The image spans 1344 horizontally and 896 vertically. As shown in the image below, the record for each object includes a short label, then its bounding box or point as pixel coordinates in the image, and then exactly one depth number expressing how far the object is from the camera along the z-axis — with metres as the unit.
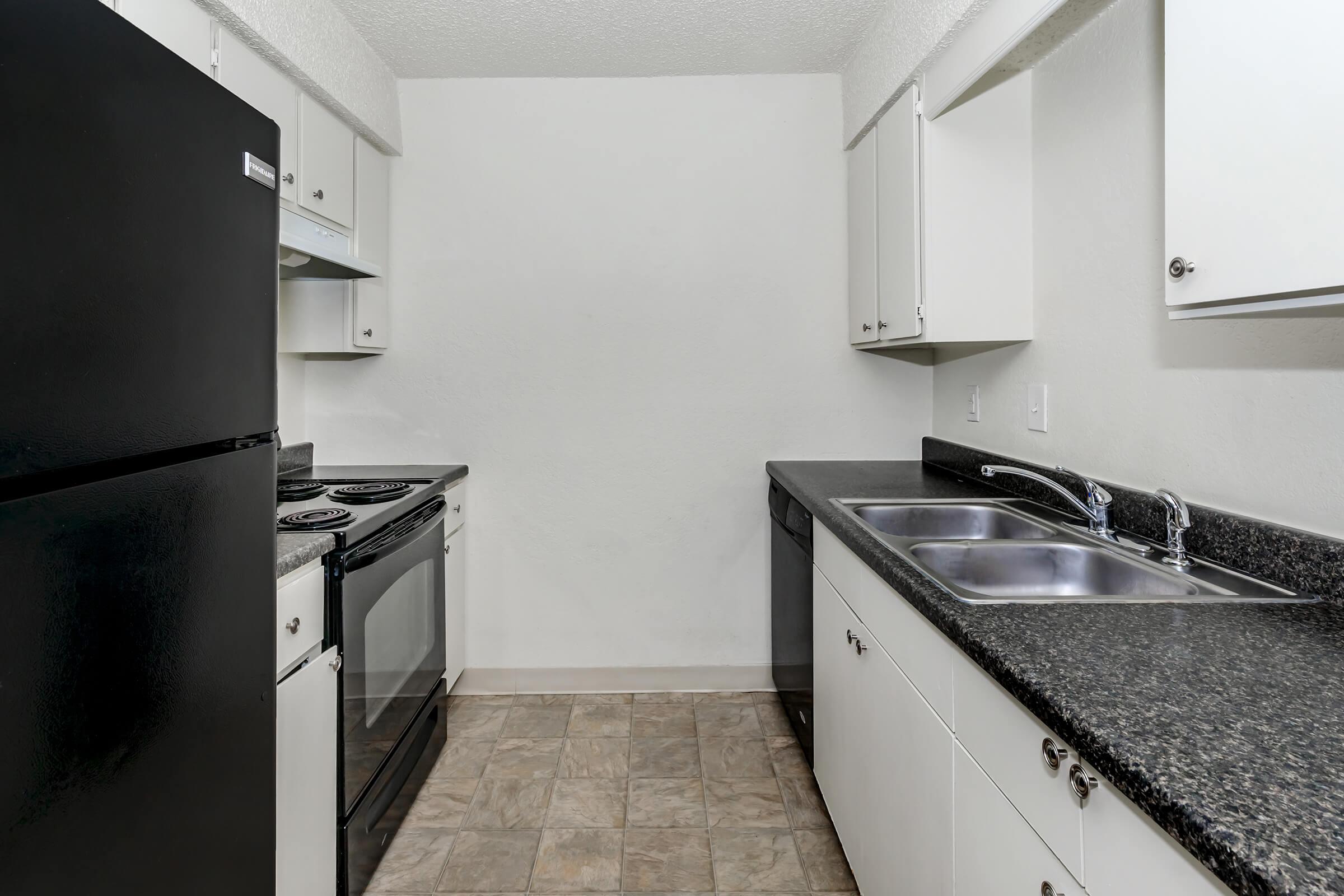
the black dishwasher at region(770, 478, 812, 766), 2.05
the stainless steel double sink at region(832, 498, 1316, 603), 1.11
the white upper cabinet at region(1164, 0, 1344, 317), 0.75
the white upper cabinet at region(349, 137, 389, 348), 2.38
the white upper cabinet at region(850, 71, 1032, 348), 1.93
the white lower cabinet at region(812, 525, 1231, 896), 0.67
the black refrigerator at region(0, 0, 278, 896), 0.53
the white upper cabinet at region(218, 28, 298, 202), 1.67
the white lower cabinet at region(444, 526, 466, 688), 2.51
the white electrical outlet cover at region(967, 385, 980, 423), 2.29
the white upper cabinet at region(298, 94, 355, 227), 2.01
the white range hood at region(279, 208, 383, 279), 1.78
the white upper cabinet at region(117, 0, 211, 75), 1.37
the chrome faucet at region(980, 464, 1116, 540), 1.46
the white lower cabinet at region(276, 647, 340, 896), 1.27
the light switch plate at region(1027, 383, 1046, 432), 1.88
